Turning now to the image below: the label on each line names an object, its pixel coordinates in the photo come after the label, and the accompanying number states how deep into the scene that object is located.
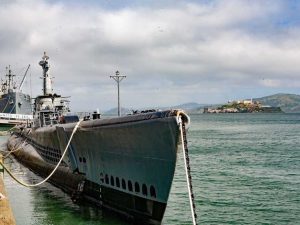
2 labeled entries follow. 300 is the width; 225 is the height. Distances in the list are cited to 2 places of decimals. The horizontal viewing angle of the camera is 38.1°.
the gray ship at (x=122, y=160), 15.36
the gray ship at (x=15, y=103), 109.12
